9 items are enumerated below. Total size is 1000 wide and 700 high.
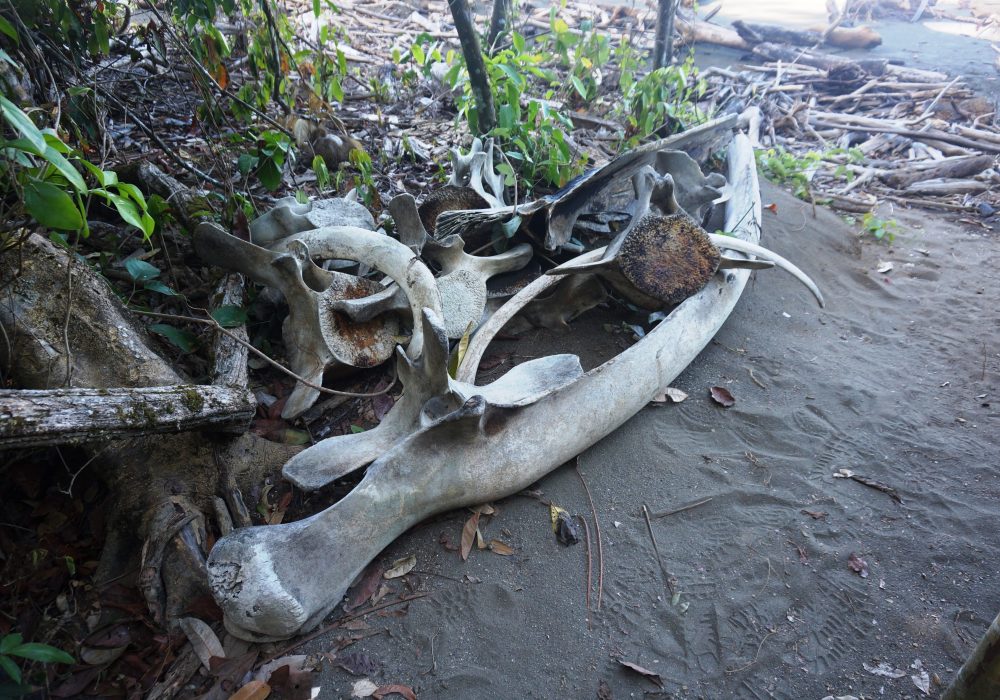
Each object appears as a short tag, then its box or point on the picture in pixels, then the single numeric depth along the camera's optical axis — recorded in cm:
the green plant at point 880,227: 450
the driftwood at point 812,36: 951
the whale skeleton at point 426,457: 177
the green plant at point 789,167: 536
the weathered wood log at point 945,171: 559
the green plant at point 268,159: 311
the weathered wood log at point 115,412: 148
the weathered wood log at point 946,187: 527
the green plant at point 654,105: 496
